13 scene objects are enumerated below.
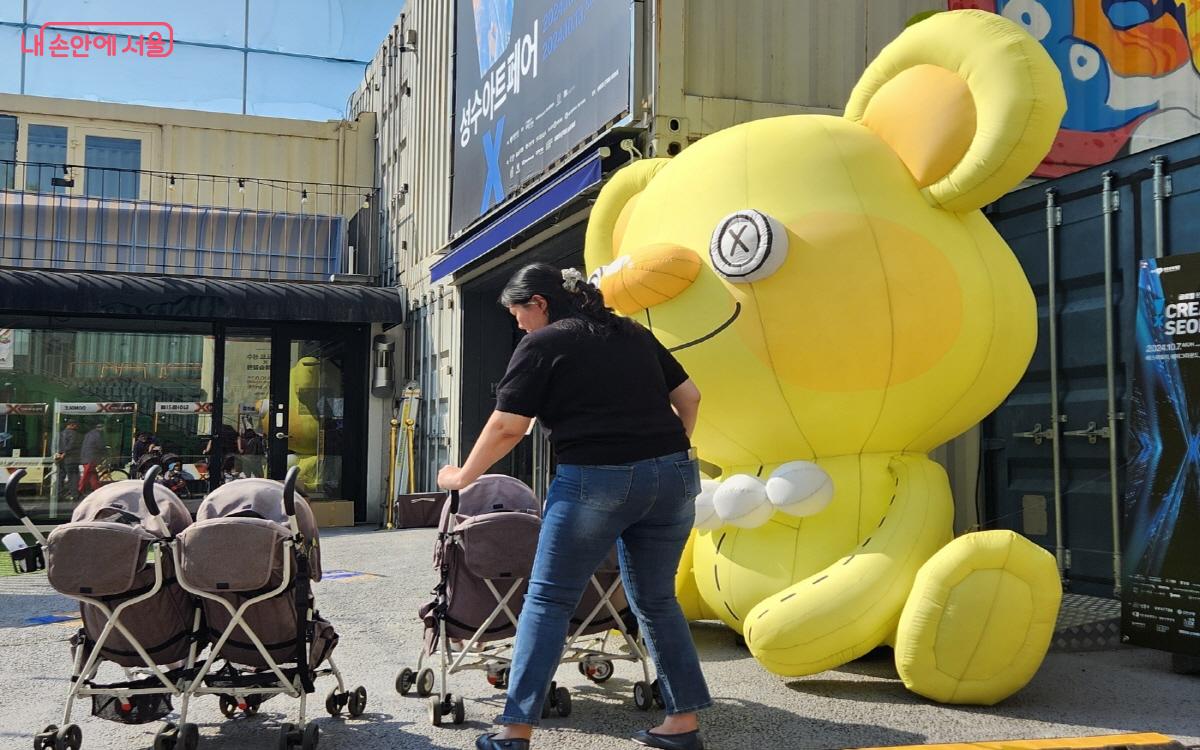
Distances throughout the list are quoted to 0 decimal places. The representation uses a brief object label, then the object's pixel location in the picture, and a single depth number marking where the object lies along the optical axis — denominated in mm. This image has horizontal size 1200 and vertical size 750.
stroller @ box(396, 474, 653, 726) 3836
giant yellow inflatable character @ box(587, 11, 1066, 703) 4008
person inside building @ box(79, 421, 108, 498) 12438
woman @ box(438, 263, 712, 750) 3131
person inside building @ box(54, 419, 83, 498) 12328
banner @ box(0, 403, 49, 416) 12258
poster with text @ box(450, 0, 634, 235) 6477
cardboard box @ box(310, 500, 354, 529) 12641
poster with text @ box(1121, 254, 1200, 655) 4254
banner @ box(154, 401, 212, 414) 12664
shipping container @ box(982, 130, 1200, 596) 5199
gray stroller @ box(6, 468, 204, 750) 3314
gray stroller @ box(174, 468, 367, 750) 3355
